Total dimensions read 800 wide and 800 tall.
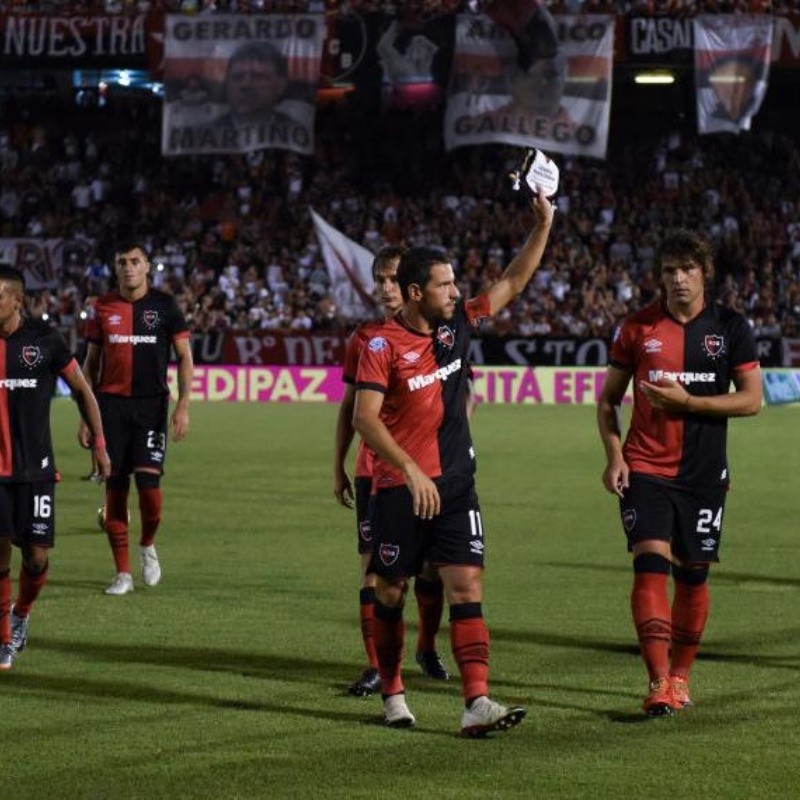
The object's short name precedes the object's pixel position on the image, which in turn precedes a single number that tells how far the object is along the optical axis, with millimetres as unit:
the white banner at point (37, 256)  45156
